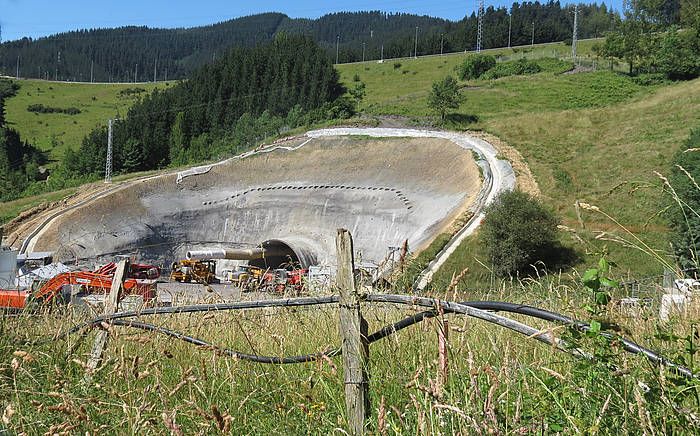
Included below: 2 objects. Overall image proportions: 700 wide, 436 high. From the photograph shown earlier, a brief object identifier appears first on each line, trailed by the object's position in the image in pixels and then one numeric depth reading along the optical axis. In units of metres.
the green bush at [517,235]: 26.61
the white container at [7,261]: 17.04
